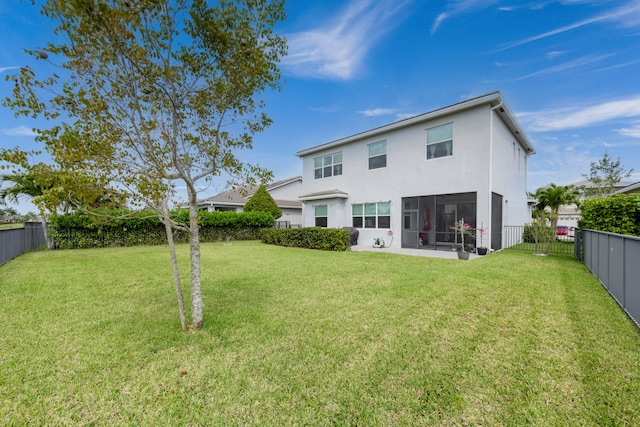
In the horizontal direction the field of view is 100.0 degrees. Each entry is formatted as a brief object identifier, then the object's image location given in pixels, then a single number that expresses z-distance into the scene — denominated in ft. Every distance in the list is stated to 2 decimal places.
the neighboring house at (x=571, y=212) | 80.28
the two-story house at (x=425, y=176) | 36.11
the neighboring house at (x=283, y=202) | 82.58
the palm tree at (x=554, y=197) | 55.06
